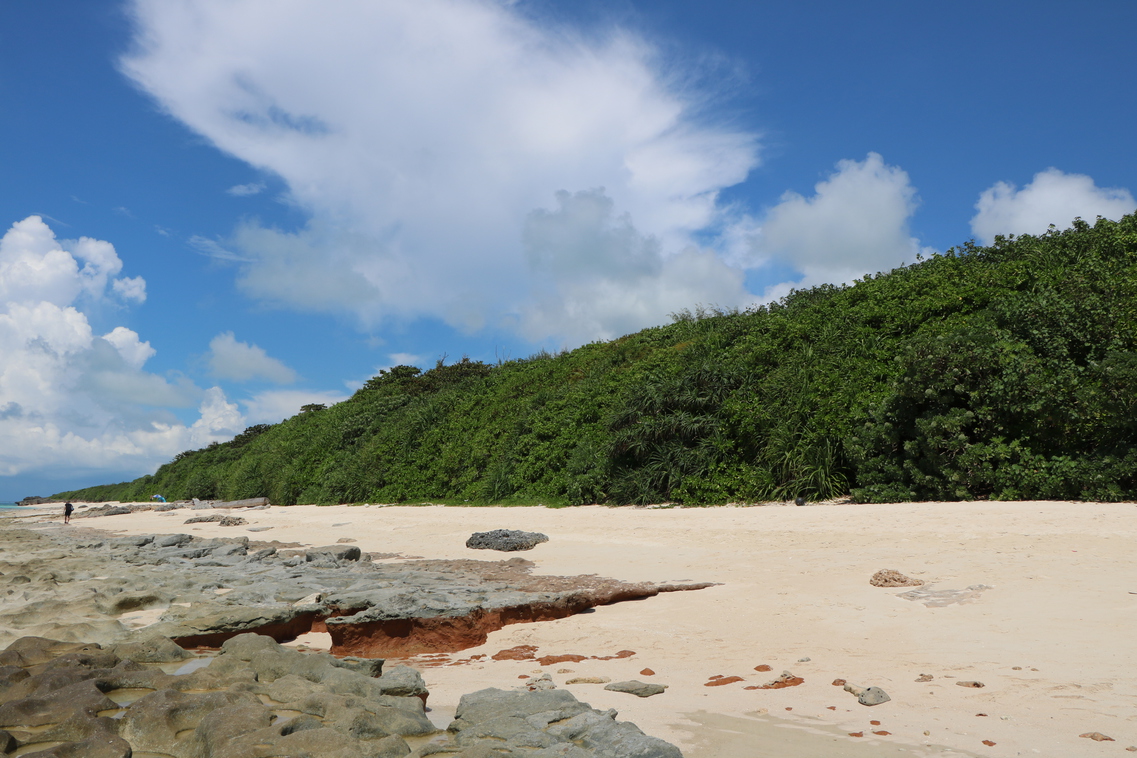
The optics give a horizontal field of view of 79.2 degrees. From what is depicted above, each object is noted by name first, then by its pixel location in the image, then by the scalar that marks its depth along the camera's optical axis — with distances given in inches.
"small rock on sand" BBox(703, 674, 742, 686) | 152.3
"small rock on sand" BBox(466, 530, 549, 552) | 363.3
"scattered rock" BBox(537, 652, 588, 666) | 178.5
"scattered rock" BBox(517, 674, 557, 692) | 152.4
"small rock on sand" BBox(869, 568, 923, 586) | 221.5
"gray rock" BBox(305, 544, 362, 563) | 331.3
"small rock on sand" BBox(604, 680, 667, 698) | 147.4
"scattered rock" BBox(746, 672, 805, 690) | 148.2
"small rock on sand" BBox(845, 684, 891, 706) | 133.8
